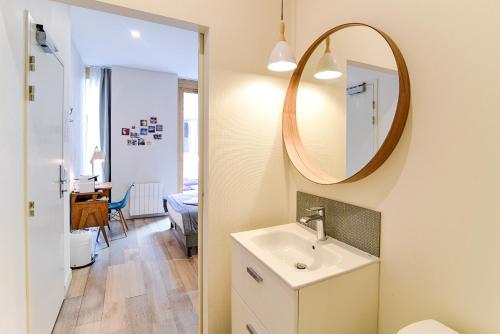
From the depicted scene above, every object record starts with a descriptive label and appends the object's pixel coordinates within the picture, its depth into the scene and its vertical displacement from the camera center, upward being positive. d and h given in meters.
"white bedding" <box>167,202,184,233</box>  3.27 -0.77
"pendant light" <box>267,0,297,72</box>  1.39 +0.58
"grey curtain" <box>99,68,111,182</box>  4.61 +0.76
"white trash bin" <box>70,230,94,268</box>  2.82 -0.99
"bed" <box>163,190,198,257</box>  3.13 -0.74
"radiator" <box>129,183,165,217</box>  4.80 -0.73
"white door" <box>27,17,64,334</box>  1.53 -0.18
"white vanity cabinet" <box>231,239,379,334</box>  1.00 -0.60
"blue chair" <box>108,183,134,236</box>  3.85 -0.69
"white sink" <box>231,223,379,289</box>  1.06 -0.45
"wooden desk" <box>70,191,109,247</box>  3.20 -0.64
